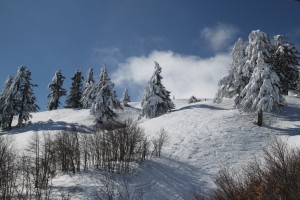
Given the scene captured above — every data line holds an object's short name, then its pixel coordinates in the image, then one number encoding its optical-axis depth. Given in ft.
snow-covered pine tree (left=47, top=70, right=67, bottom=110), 250.37
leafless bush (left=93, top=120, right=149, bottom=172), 87.76
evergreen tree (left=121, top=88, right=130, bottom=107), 269.05
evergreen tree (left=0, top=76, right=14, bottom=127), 179.45
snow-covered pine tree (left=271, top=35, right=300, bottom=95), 145.89
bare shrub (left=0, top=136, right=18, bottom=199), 61.21
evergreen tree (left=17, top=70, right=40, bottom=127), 179.96
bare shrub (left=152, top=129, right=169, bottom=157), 98.07
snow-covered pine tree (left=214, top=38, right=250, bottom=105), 136.21
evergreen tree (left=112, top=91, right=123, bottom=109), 179.33
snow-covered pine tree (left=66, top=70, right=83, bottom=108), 251.39
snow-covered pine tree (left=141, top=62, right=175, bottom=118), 165.68
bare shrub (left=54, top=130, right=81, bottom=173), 84.84
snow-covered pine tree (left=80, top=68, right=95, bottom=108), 203.06
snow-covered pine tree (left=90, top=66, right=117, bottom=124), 169.37
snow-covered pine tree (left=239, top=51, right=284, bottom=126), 115.55
